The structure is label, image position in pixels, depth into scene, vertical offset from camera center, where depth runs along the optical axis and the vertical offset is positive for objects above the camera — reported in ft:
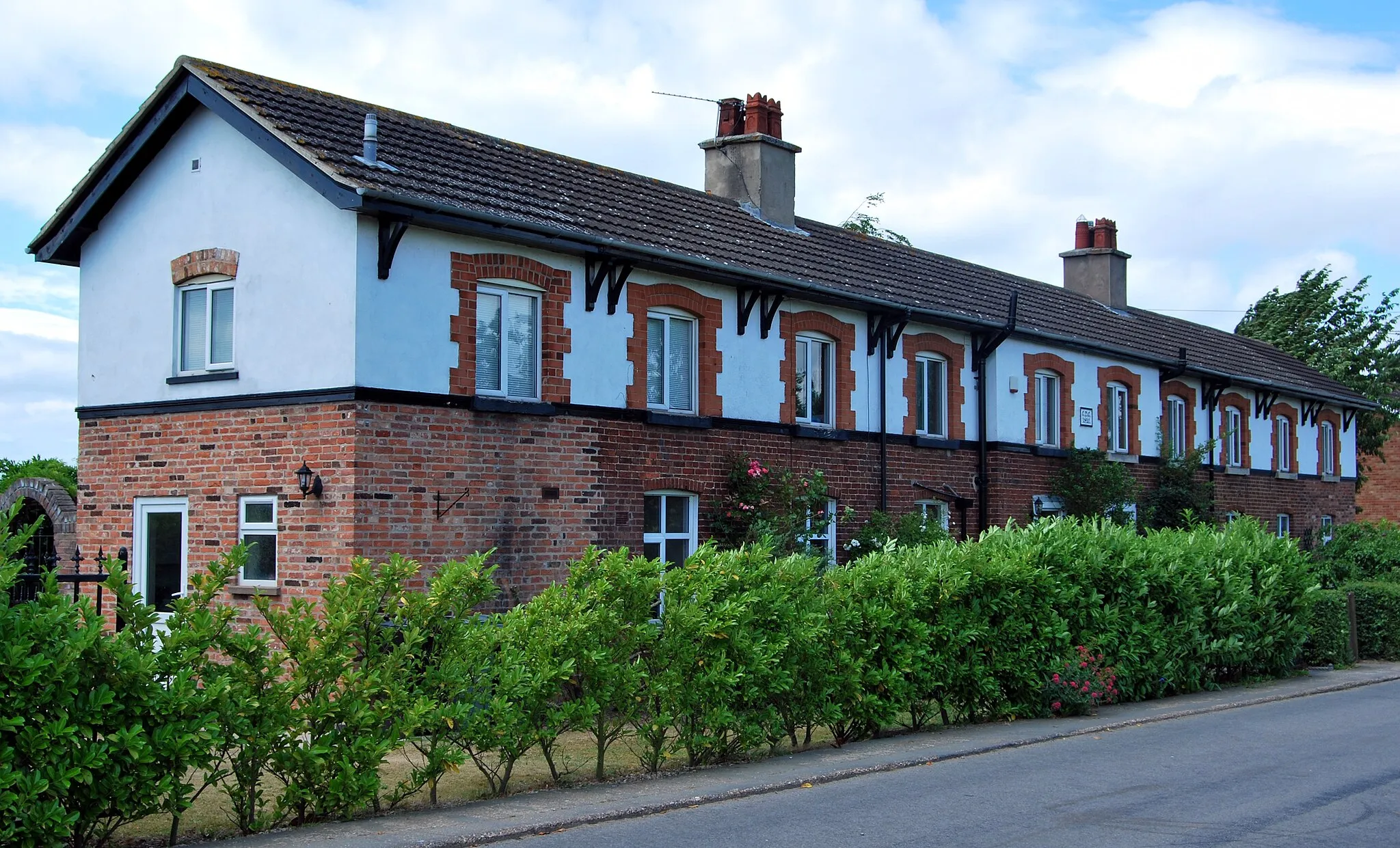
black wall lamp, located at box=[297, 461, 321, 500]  44.62 +1.02
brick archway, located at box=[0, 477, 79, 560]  56.75 +0.24
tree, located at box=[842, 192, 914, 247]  149.18 +30.68
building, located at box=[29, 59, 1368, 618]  45.19 +6.20
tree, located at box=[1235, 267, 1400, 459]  134.00 +17.50
